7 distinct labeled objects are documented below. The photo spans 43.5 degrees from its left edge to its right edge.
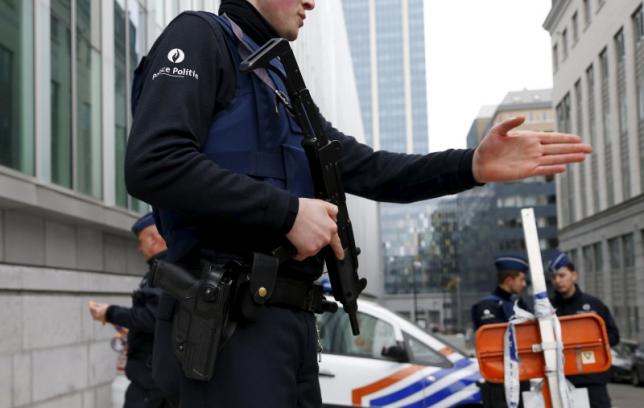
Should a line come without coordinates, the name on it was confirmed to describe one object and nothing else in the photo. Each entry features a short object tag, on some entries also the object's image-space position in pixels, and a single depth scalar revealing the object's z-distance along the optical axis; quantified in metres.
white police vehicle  7.74
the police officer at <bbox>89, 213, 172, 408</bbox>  4.63
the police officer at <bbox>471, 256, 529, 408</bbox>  6.78
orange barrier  4.91
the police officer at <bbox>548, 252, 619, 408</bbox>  6.72
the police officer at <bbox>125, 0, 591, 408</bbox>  1.73
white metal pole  4.59
